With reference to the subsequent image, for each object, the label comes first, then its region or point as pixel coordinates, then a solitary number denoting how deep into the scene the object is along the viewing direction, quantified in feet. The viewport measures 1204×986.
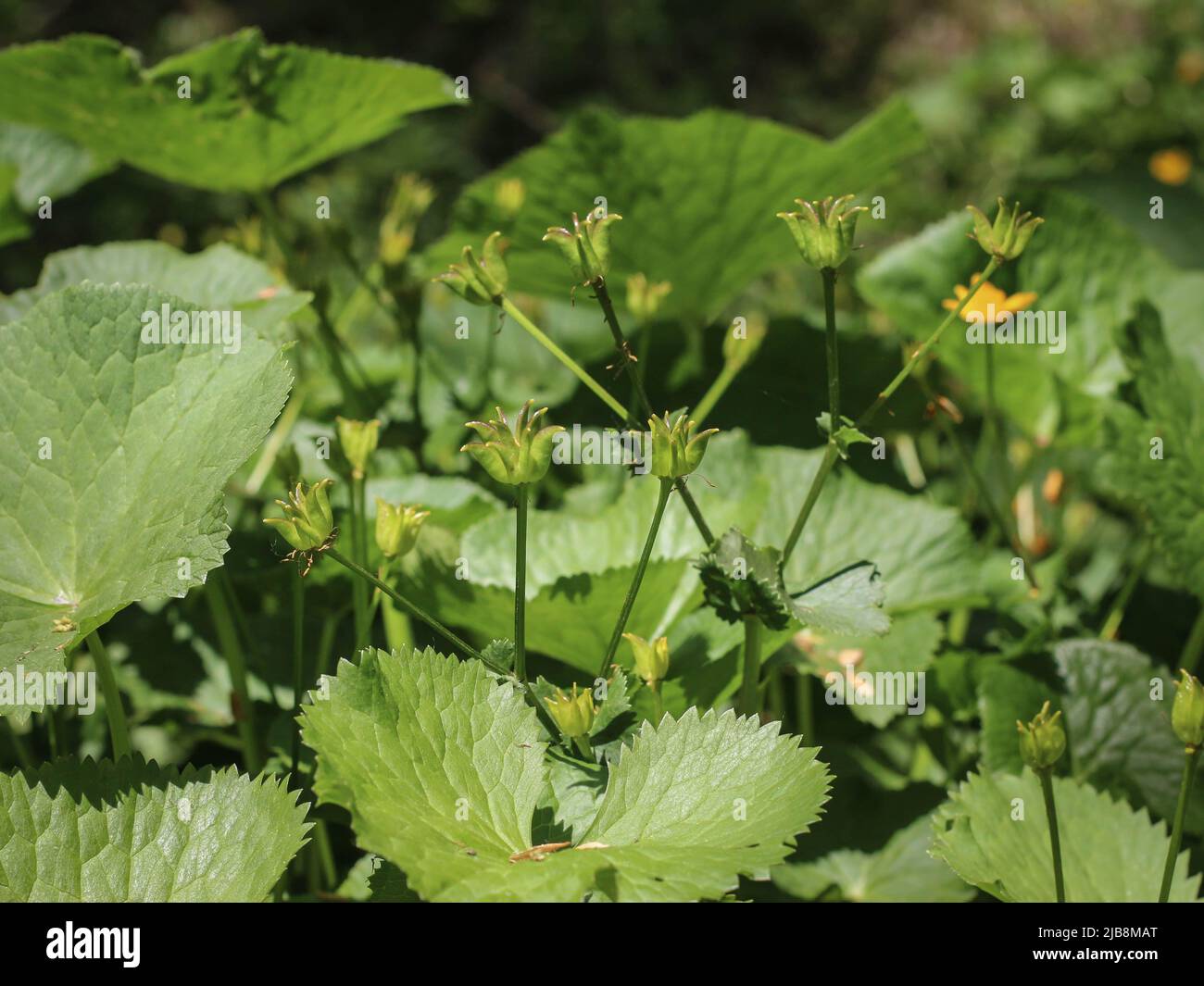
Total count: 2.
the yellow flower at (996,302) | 3.14
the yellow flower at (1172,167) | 6.32
